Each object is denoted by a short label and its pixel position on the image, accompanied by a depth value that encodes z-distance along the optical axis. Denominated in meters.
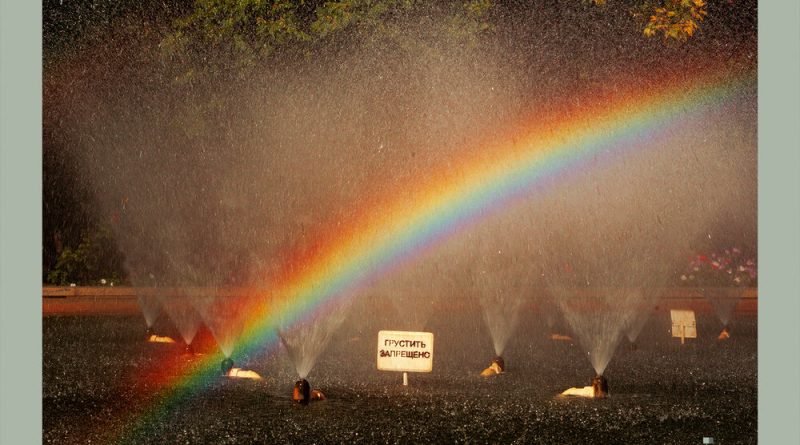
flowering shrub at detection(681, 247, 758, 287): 29.88
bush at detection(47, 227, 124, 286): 29.03
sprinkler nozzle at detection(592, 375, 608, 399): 11.78
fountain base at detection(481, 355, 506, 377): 13.83
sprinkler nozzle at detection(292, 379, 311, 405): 11.17
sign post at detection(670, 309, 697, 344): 17.41
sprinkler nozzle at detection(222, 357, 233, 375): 13.20
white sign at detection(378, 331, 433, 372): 11.88
